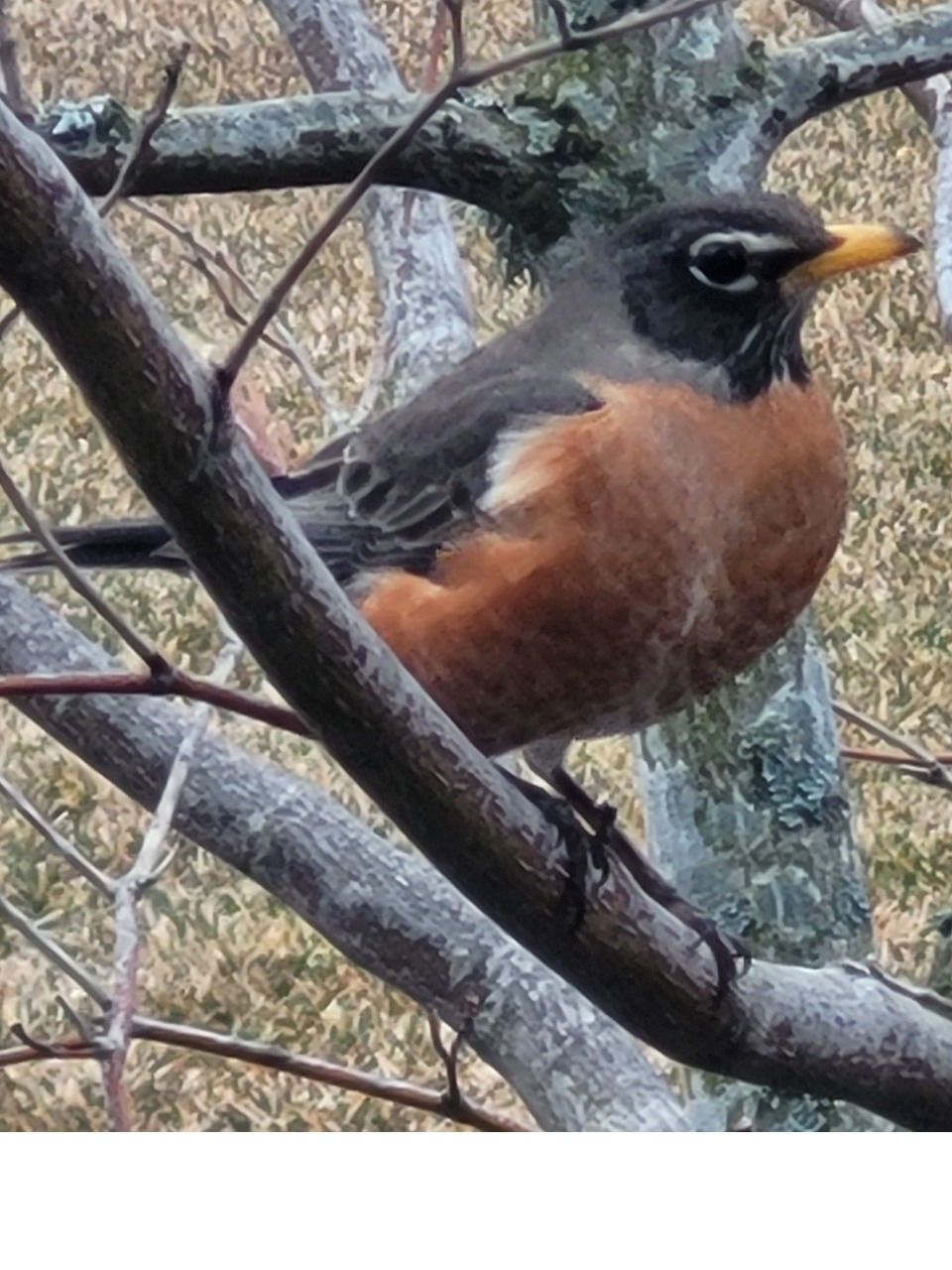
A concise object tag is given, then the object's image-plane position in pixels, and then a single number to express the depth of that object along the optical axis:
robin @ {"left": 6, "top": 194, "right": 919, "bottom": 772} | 1.86
